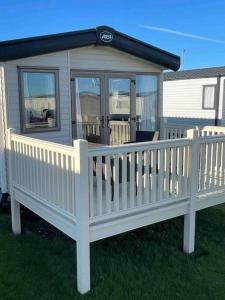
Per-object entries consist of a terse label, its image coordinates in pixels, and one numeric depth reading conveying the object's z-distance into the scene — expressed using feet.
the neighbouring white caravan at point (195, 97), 43.39
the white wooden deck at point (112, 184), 9.51
